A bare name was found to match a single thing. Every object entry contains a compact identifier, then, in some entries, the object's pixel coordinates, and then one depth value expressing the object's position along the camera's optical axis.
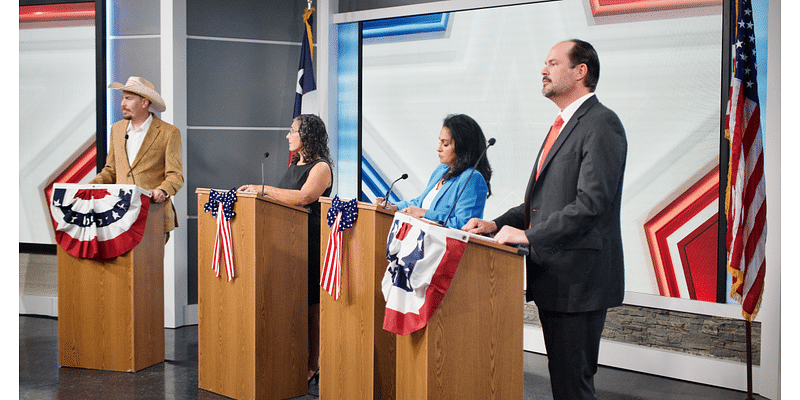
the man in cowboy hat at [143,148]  4.23
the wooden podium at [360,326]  2.89
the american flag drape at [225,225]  3.31
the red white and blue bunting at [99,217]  3.82
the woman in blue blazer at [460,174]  3.11
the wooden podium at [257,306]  3.27
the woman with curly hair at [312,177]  3.60
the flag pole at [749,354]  3.46
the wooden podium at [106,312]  3.89
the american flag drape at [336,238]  2.96
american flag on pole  3.40
